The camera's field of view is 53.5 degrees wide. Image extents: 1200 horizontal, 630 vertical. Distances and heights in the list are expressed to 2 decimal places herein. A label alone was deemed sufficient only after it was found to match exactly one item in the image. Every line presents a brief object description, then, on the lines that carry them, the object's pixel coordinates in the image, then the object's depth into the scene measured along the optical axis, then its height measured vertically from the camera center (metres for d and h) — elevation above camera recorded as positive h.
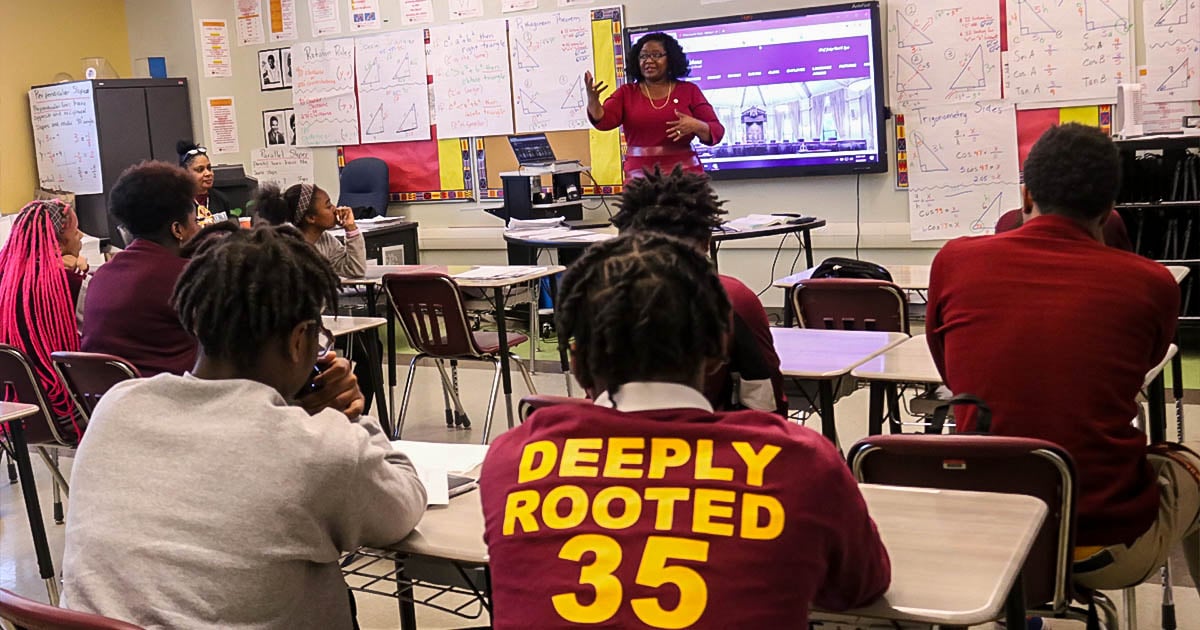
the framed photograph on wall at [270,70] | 8.77 +0.90
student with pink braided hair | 3.84 -0.29
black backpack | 3.90 -0.37
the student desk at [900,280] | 3.90 -0.43
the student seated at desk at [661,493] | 1.23 -0.35
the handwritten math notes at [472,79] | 7.76 +0.66
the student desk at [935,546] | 1.41 -0.53
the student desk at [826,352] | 2.77 -0.48
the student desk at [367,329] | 4.18 -0.57
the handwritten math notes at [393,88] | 8.09 +0.67
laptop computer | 6.94 +0.15
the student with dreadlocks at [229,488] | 1.53 -0.38
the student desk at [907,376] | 2.75 -0.51
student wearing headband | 4.60 -0.07
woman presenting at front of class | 5.73 +0.29
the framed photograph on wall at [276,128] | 8.83 +0.48
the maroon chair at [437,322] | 4.42 -0.52
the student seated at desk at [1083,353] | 2.04 -0.36
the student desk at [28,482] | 3.07 -0.75
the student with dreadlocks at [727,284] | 2.43 -0.25
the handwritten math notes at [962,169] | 6.36 -0.10
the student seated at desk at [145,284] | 3.26 -0.23
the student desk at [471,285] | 4.60 -0.41
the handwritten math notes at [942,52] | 6.30 +0.53
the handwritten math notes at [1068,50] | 6.00 +0.47
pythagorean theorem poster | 7.45 +0.67
